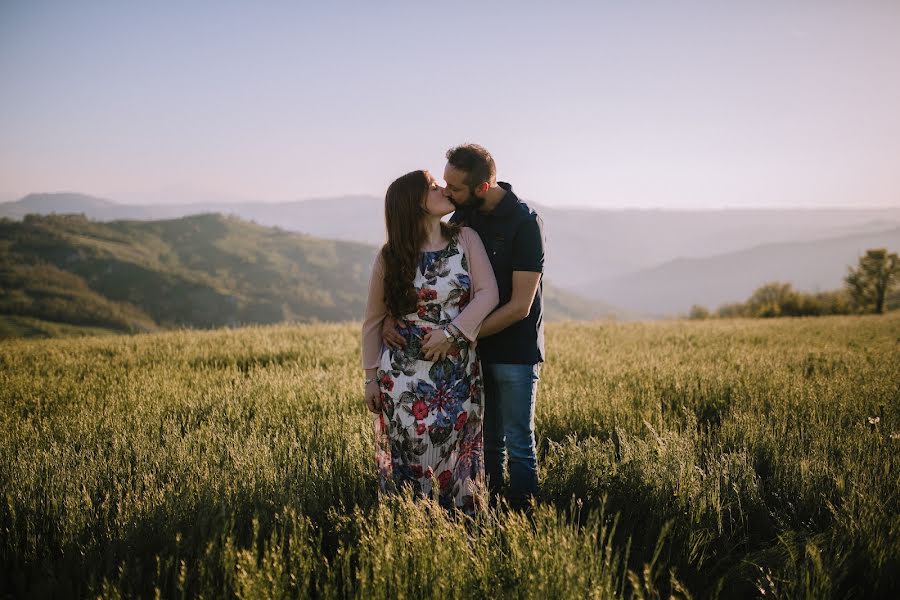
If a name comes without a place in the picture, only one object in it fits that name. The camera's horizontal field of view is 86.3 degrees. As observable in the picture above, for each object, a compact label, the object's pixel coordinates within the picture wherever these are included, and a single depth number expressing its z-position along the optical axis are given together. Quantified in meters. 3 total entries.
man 3.05
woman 3.02
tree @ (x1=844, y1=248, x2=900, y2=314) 33.56
